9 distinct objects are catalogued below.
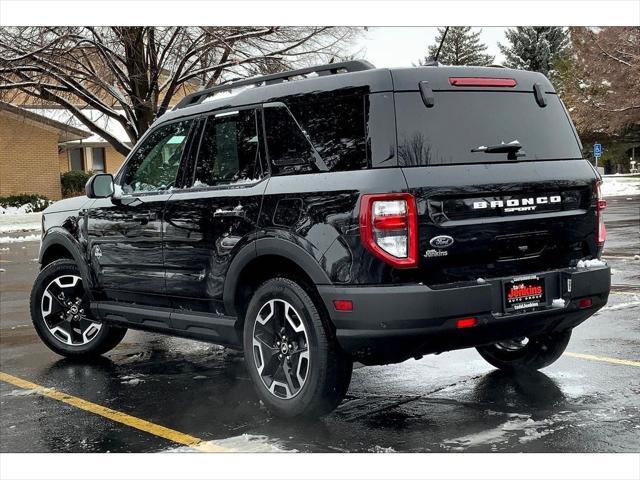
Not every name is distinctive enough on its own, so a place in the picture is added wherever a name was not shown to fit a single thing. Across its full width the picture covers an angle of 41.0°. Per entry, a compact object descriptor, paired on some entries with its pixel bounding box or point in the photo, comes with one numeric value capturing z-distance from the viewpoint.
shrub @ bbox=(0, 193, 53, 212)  31.16
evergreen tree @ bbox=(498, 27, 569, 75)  67.00
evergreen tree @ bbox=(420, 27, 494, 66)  60.78
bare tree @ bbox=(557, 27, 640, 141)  41.53
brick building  32.91
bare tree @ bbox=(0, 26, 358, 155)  24.42
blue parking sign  47.10
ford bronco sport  4.57
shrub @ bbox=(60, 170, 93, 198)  35.25
